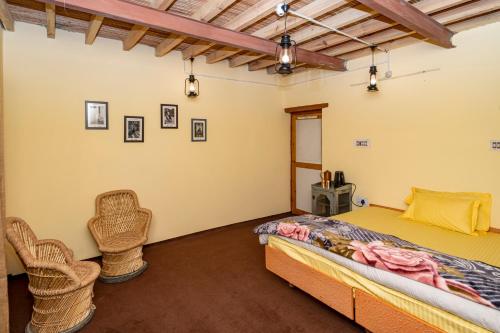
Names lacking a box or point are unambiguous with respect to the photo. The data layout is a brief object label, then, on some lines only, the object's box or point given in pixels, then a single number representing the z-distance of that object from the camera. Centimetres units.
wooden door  496
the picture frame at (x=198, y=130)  428
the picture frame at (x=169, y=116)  398
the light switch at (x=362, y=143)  407
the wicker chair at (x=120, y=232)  300
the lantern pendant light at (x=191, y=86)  404
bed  168
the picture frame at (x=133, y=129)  370
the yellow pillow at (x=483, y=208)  287
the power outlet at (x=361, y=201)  413
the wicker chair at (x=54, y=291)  213
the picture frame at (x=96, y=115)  342
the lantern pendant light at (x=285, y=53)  238
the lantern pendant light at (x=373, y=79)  357
